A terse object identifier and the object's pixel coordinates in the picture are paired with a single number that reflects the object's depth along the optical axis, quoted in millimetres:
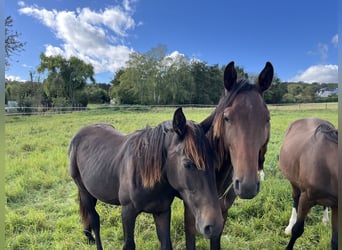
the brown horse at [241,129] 1276
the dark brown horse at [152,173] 1399
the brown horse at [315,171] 2006
